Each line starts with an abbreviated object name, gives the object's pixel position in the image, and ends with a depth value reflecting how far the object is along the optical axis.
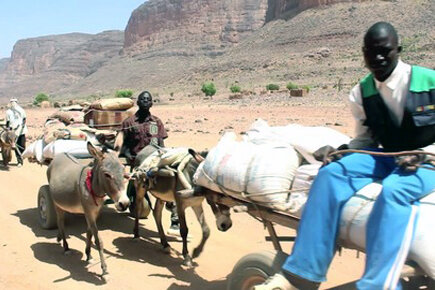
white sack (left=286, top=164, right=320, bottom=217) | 4.02
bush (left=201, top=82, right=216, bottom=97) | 57.06
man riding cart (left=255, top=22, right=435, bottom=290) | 3.08
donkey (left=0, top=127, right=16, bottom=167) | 14.55
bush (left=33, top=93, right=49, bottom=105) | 75.46
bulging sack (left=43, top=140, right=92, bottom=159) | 7.96
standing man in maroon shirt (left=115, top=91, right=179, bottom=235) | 7.80
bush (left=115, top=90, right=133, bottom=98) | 61.28
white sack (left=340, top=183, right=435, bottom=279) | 3.01
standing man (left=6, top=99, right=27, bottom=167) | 14.90
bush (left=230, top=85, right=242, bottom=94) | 59.19
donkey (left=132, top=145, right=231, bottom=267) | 6.30
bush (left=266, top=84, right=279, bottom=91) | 56.94
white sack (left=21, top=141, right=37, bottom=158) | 9.03
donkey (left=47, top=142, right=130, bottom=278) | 5.78
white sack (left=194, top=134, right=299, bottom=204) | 4.20
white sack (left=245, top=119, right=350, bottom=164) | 4.41
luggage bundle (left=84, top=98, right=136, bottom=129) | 9.96
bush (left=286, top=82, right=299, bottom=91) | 53.56
